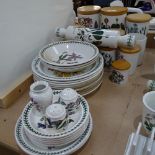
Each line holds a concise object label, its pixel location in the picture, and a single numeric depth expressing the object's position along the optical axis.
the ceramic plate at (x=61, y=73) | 0.64
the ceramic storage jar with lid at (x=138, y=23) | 0.74
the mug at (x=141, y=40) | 0.76
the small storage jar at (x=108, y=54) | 0.75
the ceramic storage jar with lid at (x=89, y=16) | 0.78
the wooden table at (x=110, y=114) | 0.52
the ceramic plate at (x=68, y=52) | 0.73
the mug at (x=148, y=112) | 0.49
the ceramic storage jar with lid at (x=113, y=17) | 0.74
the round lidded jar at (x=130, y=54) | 0.72
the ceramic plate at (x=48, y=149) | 0.48
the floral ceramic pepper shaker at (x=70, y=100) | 0.53
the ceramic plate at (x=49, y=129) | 0.48
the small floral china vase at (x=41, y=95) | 0.53
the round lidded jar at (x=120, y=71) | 0.69
